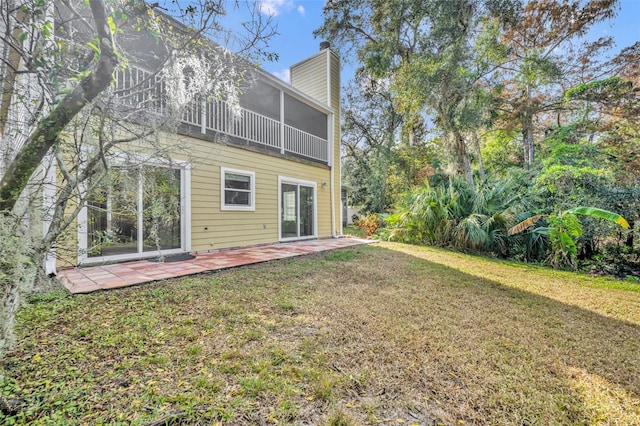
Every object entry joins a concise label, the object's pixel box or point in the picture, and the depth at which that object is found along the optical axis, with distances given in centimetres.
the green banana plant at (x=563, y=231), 661
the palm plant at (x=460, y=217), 856
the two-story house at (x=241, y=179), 408
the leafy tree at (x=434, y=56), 937
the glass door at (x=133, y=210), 355
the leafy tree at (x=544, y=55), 994
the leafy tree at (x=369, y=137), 1775
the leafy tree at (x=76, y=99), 198
